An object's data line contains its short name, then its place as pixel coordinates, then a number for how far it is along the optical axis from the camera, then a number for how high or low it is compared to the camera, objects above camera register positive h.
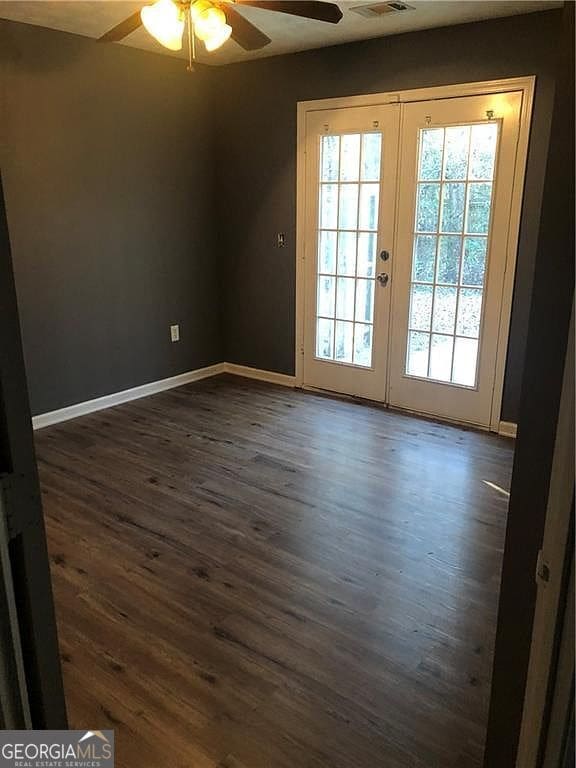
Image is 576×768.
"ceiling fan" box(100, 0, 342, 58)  2.51 +0.83
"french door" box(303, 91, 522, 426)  3.86 -0.15
